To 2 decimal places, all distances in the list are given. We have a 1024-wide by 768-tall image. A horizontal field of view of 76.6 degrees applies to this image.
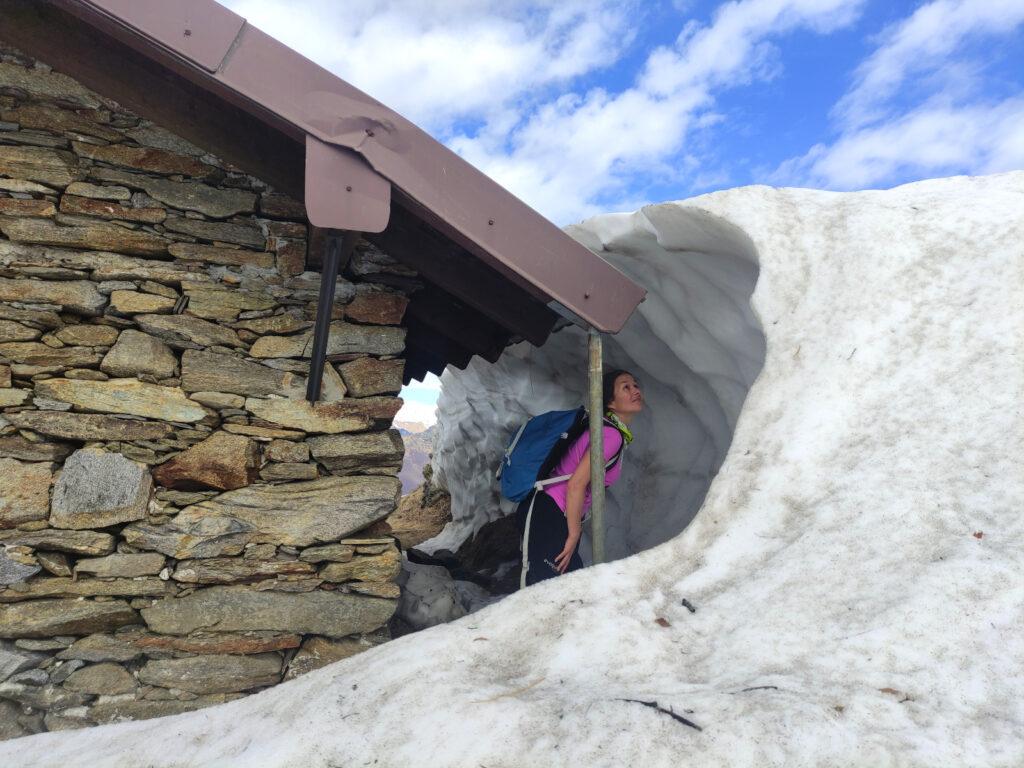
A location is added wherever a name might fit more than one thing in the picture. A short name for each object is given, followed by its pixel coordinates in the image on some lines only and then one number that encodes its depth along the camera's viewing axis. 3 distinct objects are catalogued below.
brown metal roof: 2.35
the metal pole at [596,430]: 2.96
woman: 3.66
